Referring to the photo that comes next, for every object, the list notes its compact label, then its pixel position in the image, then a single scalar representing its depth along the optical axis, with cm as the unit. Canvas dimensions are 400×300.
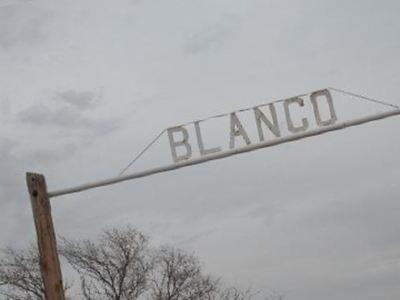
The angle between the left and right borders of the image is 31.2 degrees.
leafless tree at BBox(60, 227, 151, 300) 3084
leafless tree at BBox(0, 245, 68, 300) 3014
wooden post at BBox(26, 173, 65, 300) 948
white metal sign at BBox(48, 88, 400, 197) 917
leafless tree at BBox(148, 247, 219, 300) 3269
